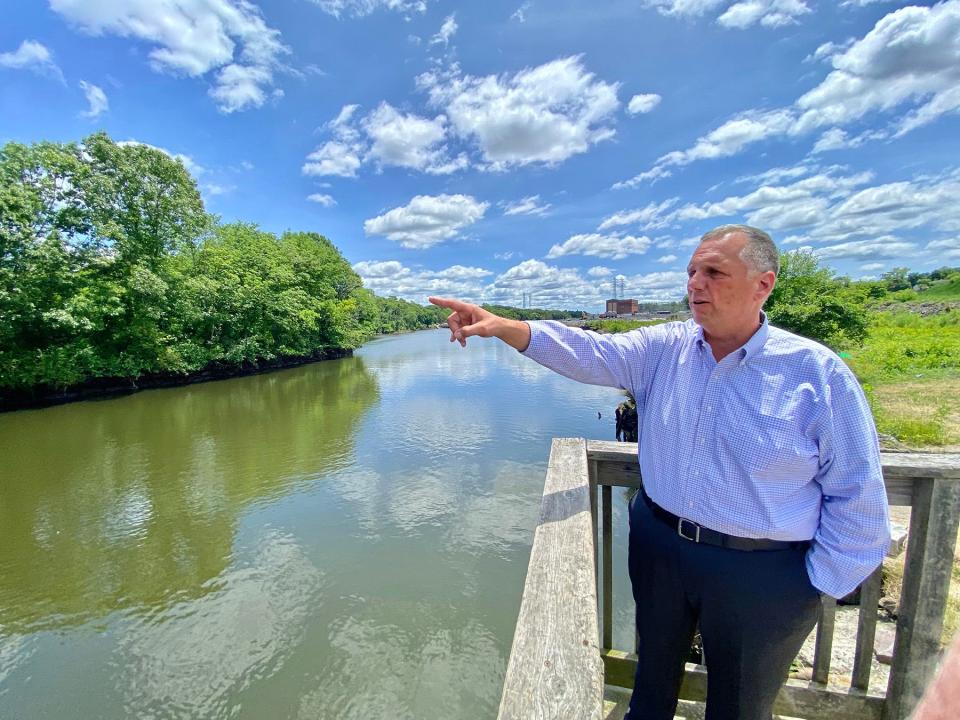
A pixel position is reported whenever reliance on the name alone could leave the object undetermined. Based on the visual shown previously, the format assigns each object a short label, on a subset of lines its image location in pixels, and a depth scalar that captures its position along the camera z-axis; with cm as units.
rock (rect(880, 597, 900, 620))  366
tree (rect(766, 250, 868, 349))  1898
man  125
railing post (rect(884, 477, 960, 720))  154
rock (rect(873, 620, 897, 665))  290
